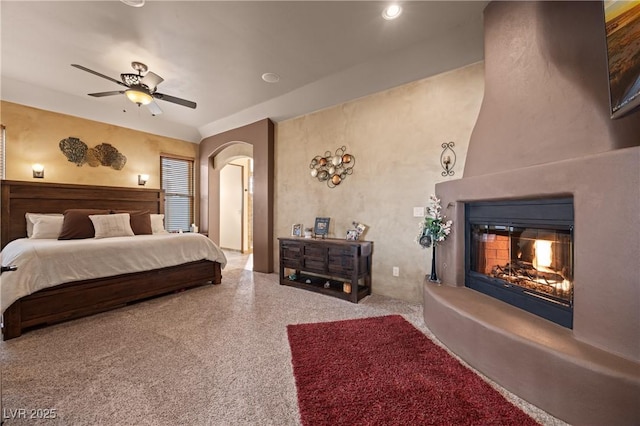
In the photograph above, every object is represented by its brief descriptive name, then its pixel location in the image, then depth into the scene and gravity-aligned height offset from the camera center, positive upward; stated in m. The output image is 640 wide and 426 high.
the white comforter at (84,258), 2.33 -0.54
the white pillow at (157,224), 4.50 -0.21
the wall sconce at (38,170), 3.86 +0.68
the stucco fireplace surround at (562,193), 1.26 +0.13
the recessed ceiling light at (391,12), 2.25 +1.90
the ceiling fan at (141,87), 2.94 +1.55
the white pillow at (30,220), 3.72 -0.11
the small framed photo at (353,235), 3.57 -0.33
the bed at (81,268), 2.40 -0.70
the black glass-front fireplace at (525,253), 1.68 -0.35
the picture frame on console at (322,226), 3.90 -0.23
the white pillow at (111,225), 3.60 -0.19
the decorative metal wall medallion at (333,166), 3.78 +0.75
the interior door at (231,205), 7.18 +0.22
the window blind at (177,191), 5.52 +0.50
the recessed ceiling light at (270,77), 3.41 +1.94
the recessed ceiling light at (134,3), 2.20 +1.92
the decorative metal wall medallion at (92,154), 4.19 +1.07
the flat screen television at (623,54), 1.25 +0.87
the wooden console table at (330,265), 3.28 -0.77
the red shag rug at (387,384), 1.38 -1.16
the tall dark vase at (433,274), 2.61 -0.67
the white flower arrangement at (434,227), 2.51 -0.15
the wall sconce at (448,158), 2.93 +0.66
